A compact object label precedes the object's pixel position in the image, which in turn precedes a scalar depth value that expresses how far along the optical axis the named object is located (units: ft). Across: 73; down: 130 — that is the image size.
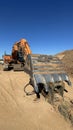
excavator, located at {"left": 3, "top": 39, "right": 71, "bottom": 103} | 8.42
